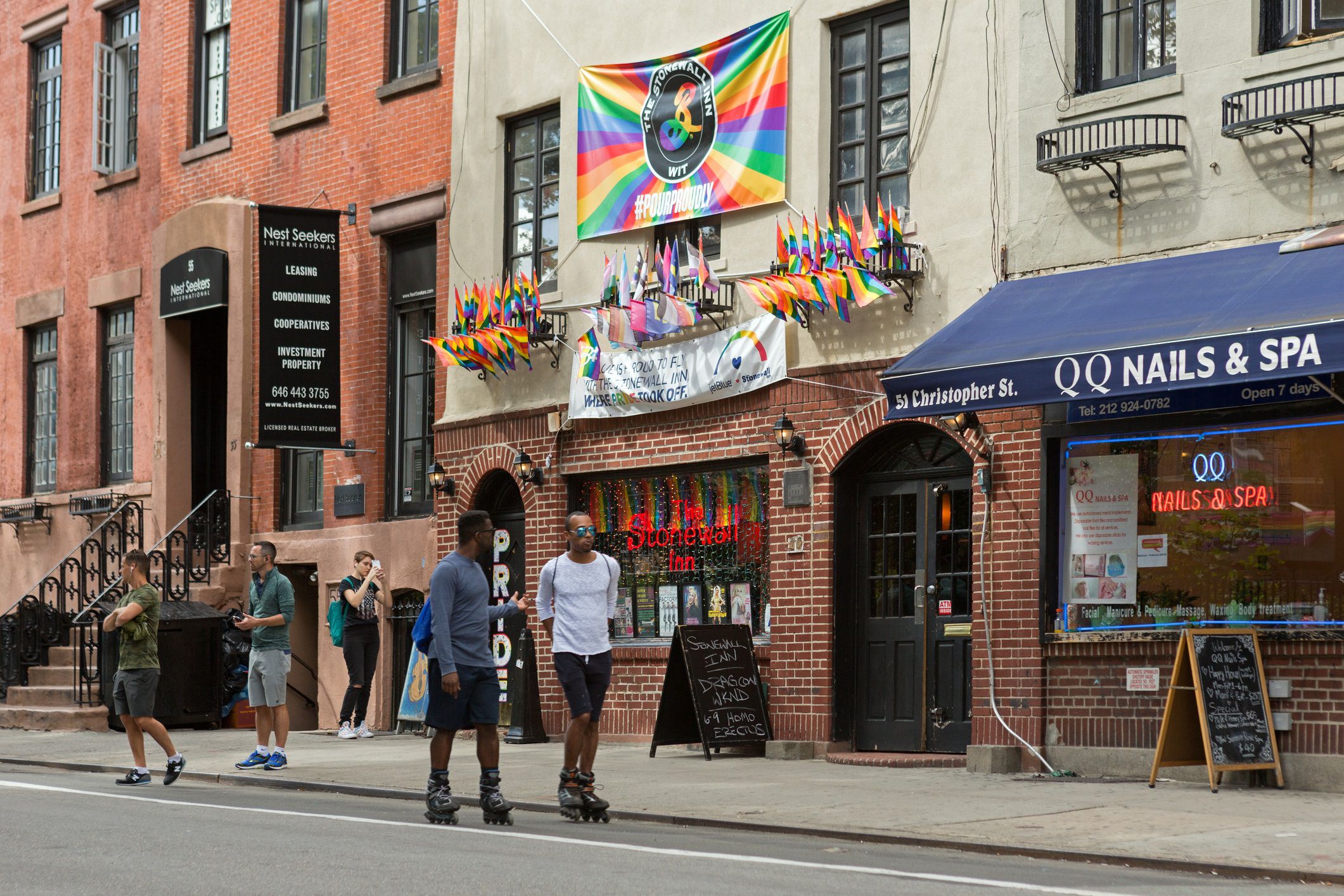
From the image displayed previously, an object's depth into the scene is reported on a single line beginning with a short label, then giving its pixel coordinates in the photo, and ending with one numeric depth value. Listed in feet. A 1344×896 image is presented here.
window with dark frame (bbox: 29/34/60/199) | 84.64
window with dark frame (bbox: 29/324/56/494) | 83.30
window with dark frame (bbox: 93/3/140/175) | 79.97
